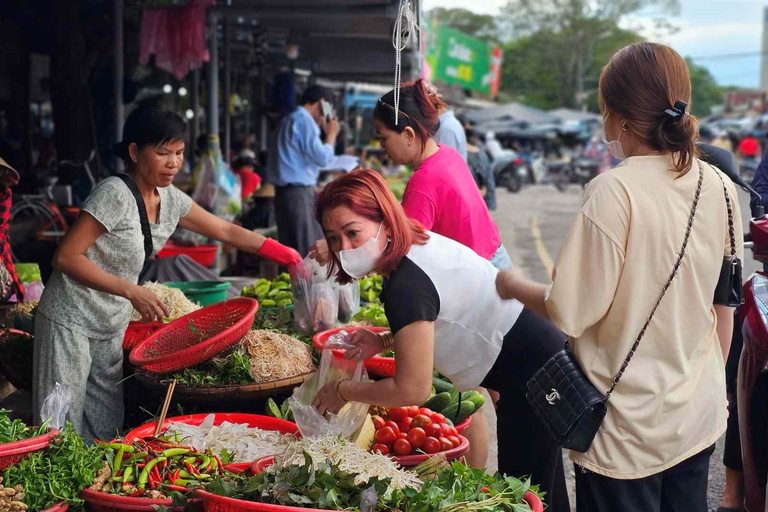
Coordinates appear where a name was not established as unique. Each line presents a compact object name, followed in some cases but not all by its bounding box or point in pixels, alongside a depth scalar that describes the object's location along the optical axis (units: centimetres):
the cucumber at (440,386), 404
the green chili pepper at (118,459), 274
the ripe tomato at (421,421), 332
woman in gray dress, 338
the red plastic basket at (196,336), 333
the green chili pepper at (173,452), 282
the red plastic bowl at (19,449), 255
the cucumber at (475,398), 385
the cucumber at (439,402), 373
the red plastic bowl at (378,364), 374
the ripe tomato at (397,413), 342
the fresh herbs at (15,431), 271
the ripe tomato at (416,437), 321
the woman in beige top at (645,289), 223
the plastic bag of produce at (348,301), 438
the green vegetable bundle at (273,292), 539
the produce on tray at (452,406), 371
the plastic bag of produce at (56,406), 299
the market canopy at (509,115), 3853
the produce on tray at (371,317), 484
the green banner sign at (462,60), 3447
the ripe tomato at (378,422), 332
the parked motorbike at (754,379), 339
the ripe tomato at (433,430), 330
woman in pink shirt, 391
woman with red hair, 252
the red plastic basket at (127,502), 257
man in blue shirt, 809
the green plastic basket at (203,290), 549
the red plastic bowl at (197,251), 728
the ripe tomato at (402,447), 316
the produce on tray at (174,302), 480
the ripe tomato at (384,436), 319
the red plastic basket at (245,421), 327
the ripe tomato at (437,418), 342
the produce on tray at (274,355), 361
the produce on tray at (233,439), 309
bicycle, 860
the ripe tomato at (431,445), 320
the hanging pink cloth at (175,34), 862
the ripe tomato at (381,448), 312
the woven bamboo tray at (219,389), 345
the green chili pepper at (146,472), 267
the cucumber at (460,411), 371
